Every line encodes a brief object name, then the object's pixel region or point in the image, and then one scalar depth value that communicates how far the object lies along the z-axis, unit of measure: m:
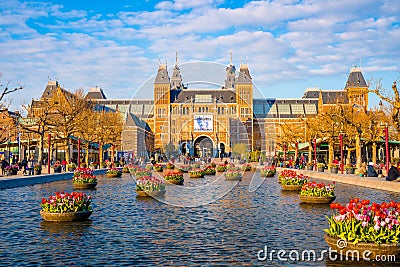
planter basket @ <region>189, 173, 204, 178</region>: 39.81
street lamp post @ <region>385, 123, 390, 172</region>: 31.91
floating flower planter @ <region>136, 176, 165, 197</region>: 21.31
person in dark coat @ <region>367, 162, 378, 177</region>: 34.53
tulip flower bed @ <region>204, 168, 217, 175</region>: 44.51
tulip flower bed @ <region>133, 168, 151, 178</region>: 26.07
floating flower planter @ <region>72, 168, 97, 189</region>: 27.59
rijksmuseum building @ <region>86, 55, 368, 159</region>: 117.81
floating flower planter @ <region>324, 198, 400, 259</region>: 9.86
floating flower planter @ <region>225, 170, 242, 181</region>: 36.81
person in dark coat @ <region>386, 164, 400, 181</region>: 28.08
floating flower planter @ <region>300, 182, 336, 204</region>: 19.34
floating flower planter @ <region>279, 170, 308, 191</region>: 26.05
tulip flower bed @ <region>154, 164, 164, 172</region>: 40.94
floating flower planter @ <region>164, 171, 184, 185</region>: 28.95
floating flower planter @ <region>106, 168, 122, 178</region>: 40.66
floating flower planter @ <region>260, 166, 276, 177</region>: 40.88
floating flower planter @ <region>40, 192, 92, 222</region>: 14.73
